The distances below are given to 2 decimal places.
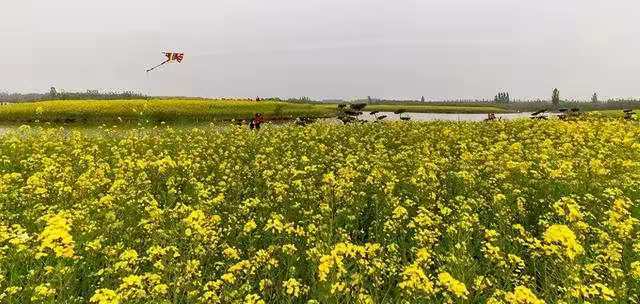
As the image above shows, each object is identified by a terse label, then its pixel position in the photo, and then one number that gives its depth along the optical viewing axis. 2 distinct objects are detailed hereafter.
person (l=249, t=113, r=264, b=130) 24.20
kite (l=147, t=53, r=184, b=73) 35.33
